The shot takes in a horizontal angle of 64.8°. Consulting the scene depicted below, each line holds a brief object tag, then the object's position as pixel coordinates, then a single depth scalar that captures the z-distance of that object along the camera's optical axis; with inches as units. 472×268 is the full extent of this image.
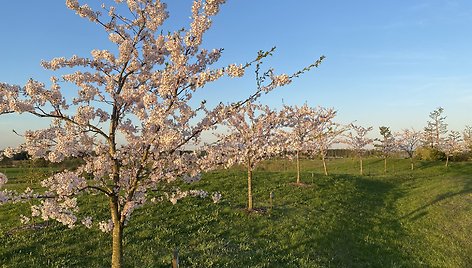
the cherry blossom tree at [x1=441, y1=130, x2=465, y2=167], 2122.3
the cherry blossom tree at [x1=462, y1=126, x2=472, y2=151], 2352.7
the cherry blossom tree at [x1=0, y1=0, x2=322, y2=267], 306.8
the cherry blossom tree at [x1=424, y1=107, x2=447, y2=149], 2635.3
